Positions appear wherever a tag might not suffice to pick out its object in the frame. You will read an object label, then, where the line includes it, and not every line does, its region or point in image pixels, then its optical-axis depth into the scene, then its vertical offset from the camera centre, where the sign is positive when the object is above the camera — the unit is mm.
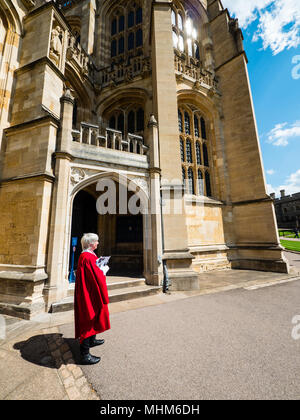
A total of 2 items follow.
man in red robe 2227 -833
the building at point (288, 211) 41969 +5943
